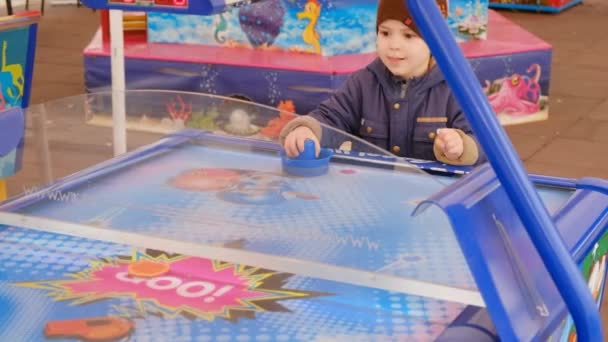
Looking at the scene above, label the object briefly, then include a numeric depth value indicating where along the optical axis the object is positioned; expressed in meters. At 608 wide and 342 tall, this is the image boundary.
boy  2.98
